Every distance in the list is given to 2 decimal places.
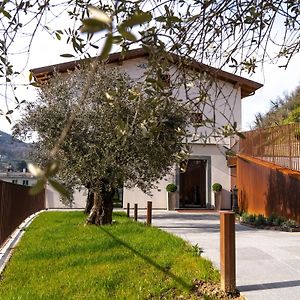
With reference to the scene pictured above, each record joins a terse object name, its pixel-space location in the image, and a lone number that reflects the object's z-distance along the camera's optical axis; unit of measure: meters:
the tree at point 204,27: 2.31
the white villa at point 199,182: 16.41
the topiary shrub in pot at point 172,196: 16.18
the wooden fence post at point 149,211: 9.03
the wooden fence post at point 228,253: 3.88
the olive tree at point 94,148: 8.20
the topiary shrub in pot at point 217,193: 16.50
